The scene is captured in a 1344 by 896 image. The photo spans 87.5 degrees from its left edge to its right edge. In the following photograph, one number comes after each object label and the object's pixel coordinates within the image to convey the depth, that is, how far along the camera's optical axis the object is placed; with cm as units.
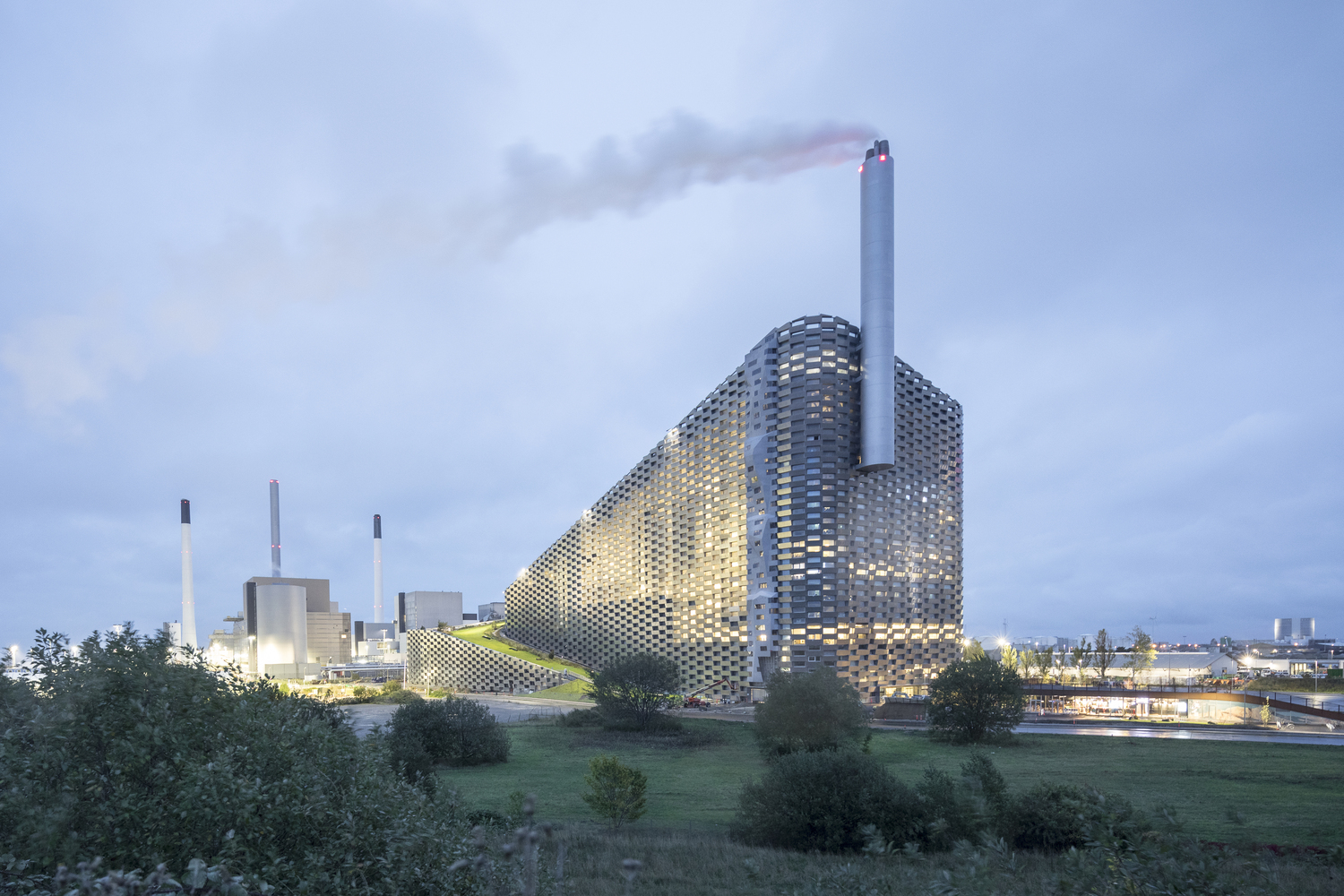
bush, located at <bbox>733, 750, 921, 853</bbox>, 2122
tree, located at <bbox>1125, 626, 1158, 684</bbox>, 7981
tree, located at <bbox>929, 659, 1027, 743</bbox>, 4472
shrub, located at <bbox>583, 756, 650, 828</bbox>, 2375
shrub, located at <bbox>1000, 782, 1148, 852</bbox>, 2005
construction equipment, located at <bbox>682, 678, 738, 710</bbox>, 7278
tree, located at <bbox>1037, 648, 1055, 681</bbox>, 7612
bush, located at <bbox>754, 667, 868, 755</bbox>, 3903
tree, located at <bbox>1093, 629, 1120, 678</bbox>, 7516
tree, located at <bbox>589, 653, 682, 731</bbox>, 5312
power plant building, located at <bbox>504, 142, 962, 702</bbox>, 7112
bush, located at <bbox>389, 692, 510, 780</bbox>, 3938
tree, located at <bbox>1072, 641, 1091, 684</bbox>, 7899
